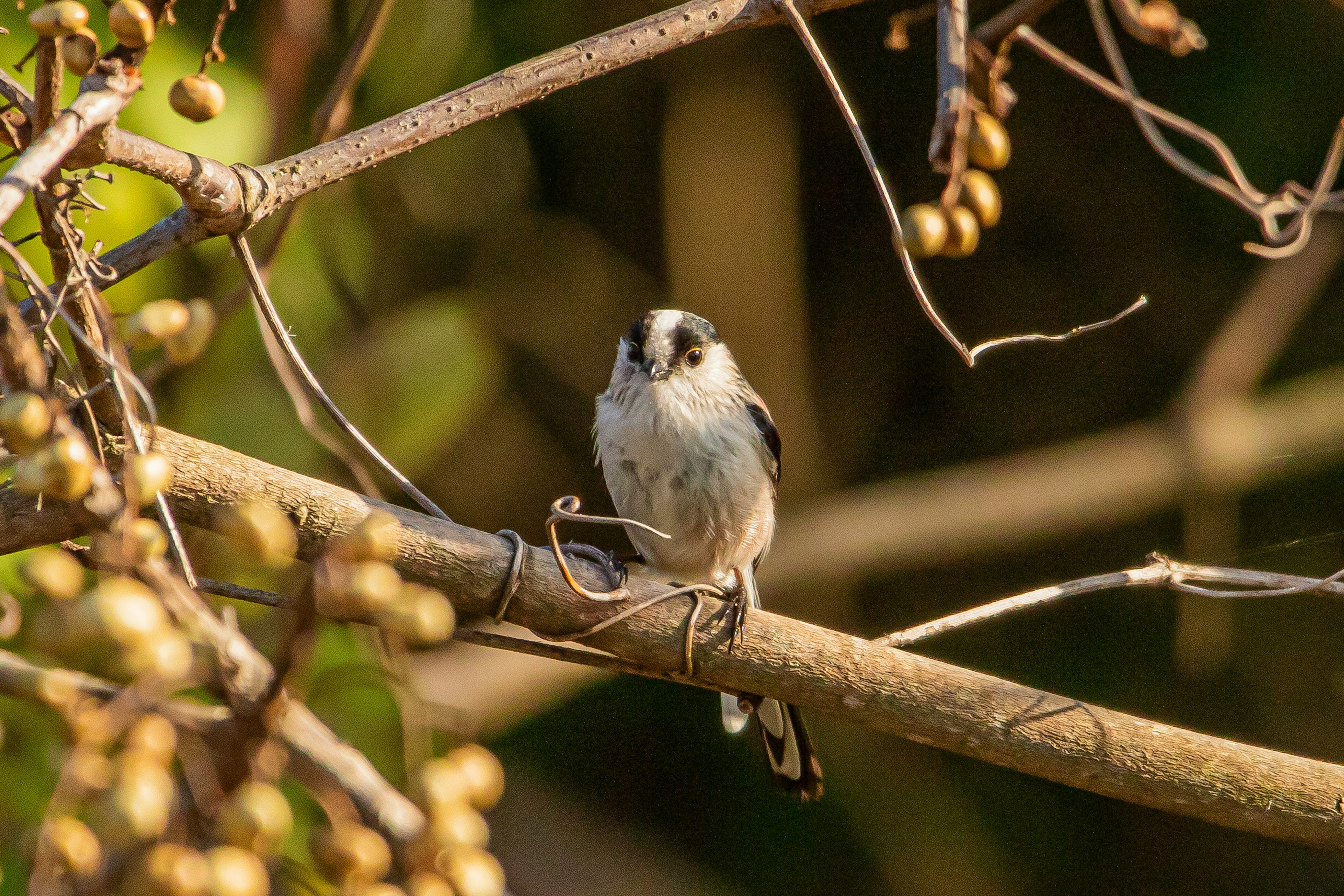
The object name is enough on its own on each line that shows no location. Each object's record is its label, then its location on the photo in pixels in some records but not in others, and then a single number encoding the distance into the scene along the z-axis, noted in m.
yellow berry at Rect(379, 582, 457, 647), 2.76
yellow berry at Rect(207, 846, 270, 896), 2.56
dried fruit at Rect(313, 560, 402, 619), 2.58
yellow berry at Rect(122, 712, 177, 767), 2.66
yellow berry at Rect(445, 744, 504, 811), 2.90
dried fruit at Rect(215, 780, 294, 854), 2.61
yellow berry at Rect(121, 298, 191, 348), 3.26
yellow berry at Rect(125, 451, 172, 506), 2.90
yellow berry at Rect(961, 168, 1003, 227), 4.38
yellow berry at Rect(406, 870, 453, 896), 2.72
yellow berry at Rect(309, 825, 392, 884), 2.71
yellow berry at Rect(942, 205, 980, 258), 4.26
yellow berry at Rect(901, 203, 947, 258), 4.13
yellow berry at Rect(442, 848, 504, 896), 2.74
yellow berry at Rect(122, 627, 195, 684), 2.55
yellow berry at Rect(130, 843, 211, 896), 2.58
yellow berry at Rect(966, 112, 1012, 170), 4.41
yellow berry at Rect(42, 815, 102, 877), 2.68
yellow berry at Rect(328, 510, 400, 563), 2.70
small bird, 5.24
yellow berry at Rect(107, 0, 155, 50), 3.56
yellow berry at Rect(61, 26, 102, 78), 3.72
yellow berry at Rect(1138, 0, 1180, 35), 4.53
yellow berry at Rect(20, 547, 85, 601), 2.76
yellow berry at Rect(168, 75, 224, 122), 4.02
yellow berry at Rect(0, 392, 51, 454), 2.91
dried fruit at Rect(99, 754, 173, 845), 2.56
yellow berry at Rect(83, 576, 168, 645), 2.53
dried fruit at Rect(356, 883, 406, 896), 2.73
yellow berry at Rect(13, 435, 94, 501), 2.87
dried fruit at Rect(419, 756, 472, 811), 2.74
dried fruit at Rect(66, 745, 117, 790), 2.70
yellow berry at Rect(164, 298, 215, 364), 3.30
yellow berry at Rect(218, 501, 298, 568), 2.82
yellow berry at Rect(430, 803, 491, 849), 2.74
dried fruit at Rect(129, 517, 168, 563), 2.75
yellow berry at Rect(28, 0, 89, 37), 3.44
